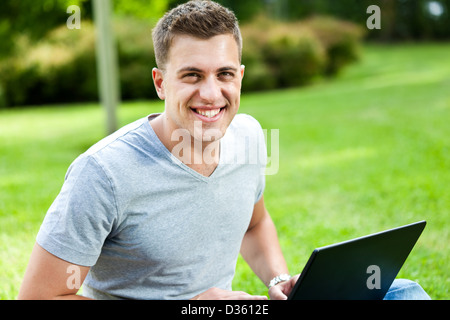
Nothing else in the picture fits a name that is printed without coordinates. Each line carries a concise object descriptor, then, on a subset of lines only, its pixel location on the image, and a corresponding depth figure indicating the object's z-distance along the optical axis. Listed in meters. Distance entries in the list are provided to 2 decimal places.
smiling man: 1.73
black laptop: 1.57
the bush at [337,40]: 19.17
